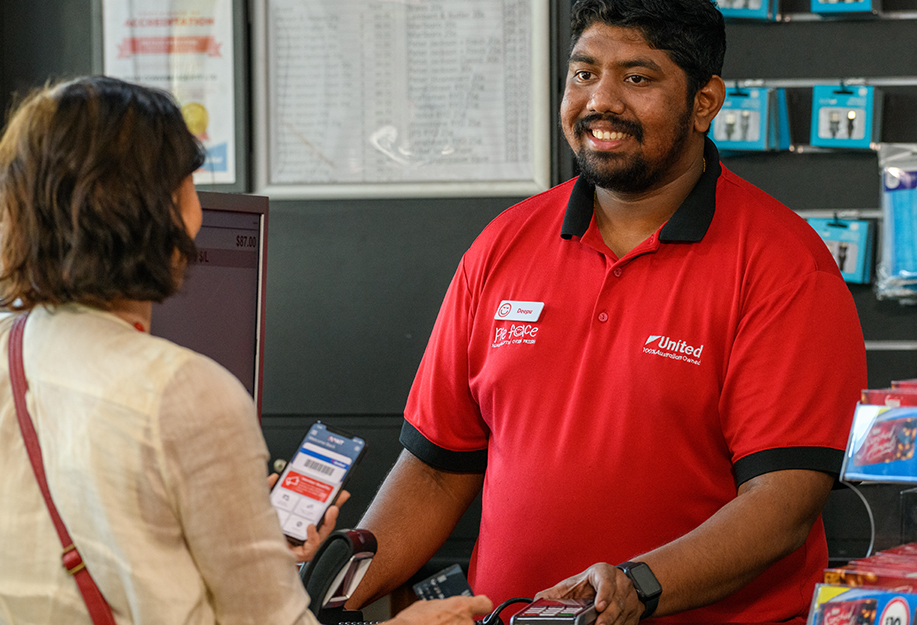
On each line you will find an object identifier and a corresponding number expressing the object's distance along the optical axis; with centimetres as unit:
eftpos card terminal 269
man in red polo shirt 299
